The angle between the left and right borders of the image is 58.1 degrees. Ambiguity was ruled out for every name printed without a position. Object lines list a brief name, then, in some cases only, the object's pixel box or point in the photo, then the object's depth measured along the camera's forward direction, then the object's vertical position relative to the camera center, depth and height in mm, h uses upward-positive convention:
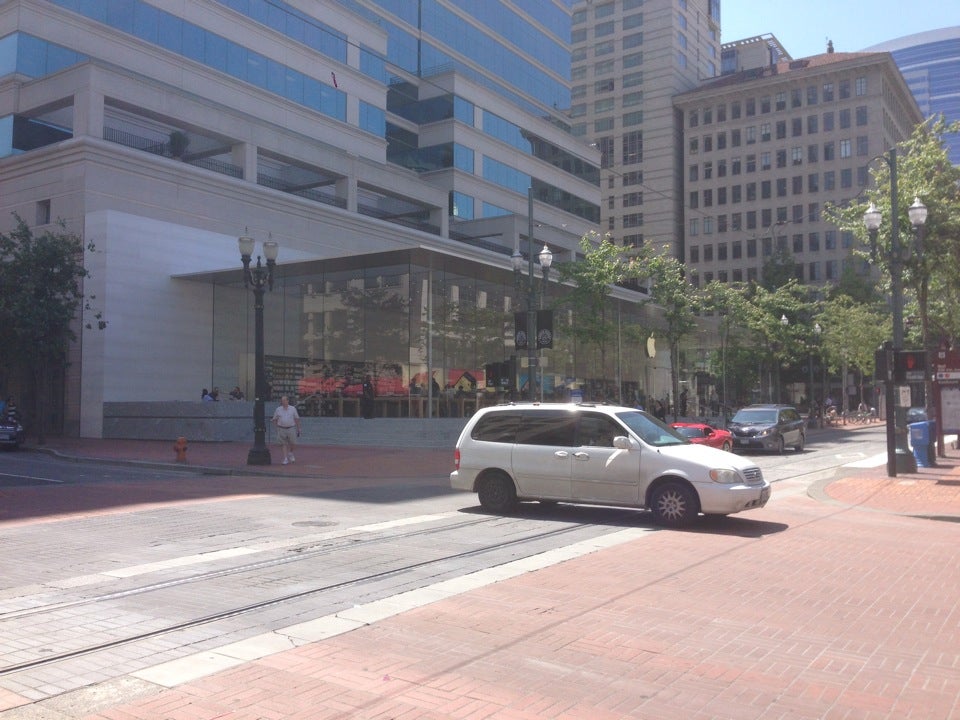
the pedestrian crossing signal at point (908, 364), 18609 +753
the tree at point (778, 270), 83250 +12770
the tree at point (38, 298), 30391 +3812
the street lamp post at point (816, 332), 48812 +3838
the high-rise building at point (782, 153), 95750 +28335
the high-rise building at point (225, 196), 35500 +9398
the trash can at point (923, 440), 21250 -1013
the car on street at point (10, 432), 28562 -951
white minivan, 11672 -911
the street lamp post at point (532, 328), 24641 +2106
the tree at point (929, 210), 21984 +4945
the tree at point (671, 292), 39250 +5002
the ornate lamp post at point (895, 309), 19016 +2054
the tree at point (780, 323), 48469 +4393
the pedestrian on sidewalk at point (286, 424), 22250 -560
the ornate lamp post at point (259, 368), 22328 +900
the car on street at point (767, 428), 28531 -959
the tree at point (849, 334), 54634 +4159
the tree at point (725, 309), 46625 +5031
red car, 25719 -1038
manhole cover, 12414 -1752
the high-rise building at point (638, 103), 102125 +35965
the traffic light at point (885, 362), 18547 +805
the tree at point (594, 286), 37594 +5013
